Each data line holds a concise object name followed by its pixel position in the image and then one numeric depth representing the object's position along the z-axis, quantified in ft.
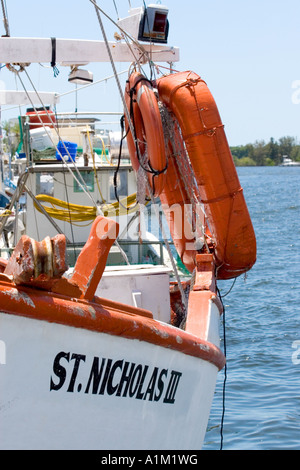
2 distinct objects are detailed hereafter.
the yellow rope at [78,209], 41.81
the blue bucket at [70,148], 42.39
